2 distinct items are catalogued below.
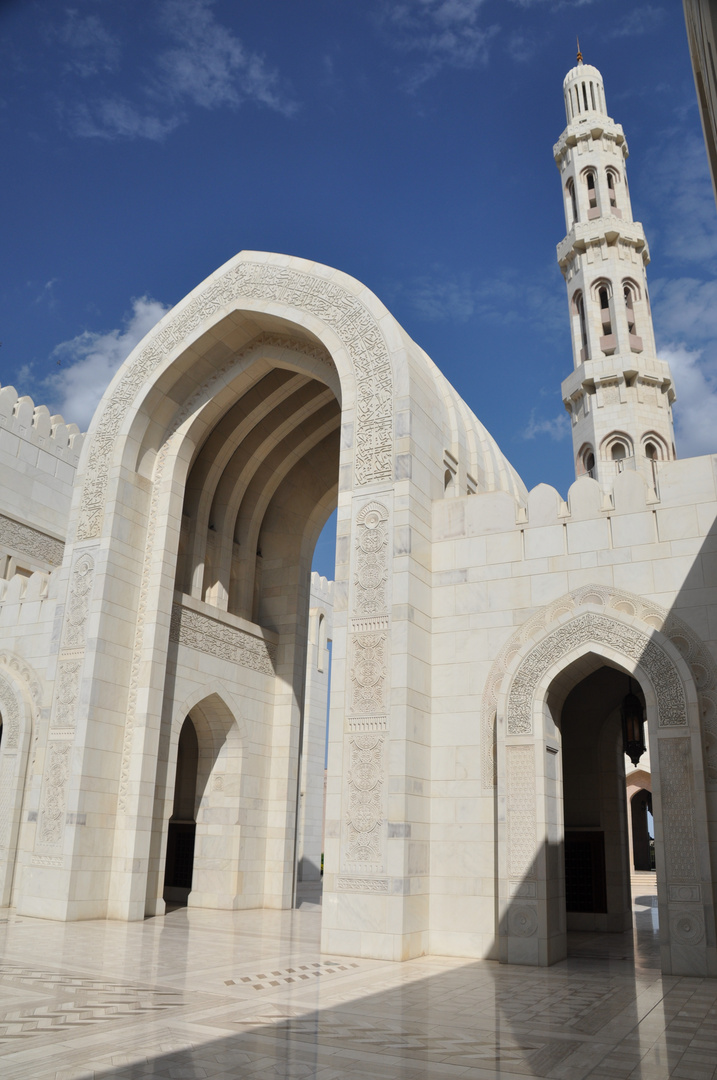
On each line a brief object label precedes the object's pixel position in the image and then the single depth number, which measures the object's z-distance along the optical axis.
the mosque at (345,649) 8.21
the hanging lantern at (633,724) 10.15
